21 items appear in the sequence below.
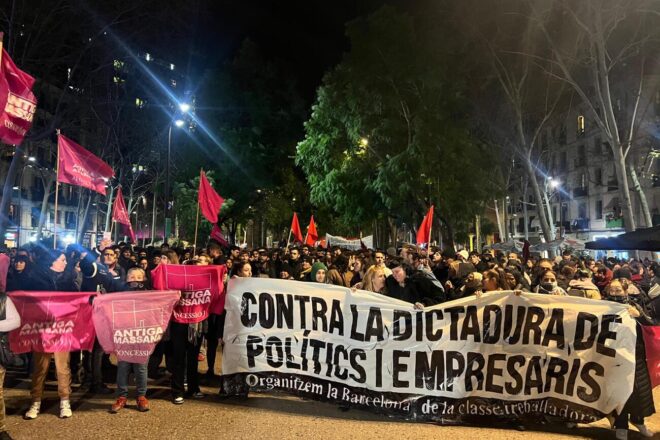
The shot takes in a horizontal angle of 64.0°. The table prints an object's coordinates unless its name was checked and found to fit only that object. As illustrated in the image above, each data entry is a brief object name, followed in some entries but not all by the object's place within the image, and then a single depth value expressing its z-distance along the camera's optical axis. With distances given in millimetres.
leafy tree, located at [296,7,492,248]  24328
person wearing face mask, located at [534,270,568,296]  7262
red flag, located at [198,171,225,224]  11297
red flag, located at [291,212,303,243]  24025
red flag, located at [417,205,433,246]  14180
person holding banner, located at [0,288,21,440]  5109
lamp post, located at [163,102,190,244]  23094
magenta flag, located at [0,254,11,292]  6879
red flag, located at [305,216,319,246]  24438
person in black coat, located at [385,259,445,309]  6961
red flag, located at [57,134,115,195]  9094
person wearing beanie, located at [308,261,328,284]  9074
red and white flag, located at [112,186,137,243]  16734
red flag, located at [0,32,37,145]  8180
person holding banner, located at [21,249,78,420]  6055
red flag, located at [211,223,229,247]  14656
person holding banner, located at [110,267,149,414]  6278
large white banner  5895
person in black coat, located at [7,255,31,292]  6992
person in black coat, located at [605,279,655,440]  5711
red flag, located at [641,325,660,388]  5980
